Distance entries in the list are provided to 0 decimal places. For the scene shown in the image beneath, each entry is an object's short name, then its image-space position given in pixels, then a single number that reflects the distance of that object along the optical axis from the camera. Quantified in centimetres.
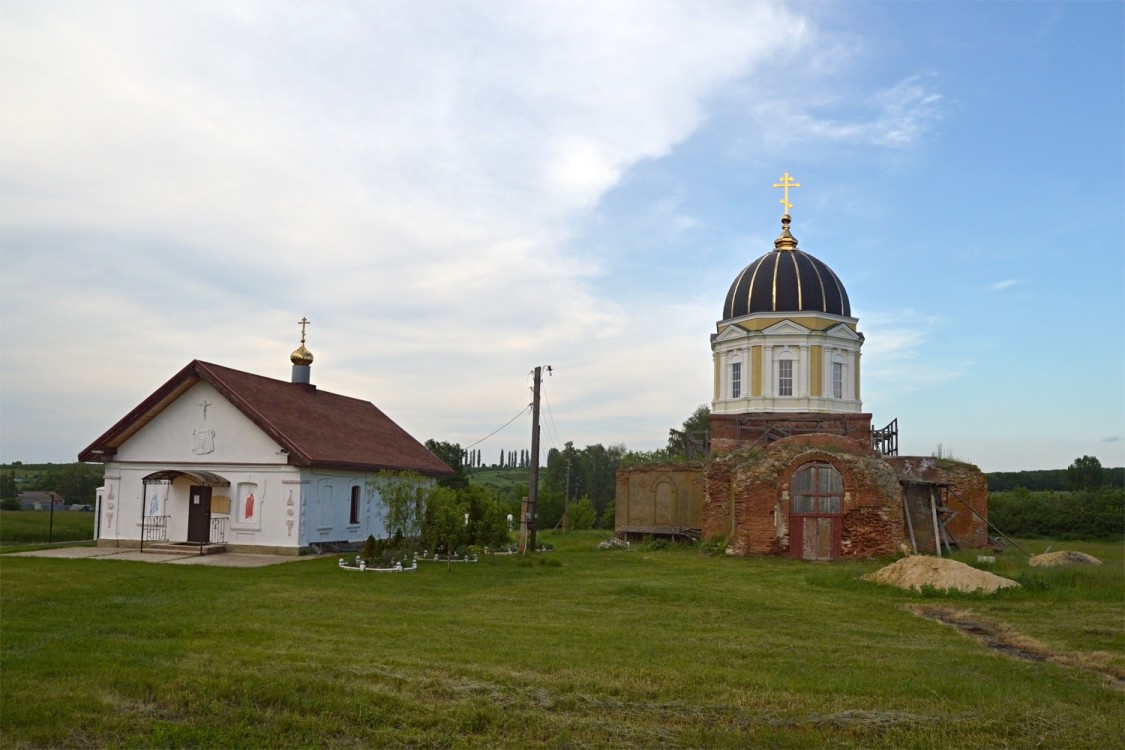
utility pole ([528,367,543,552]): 2933
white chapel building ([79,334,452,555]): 2712
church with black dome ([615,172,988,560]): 2961
